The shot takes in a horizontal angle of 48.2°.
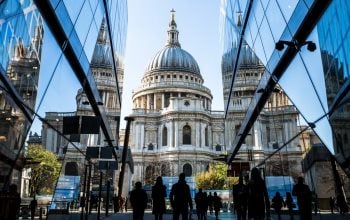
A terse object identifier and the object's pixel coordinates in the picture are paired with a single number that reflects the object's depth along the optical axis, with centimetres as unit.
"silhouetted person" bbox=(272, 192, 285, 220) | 1279
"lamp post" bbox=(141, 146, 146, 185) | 7100
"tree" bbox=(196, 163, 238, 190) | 5991
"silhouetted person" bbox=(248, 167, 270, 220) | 873
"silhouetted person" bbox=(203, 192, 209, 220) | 1562
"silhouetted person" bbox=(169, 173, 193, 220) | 994
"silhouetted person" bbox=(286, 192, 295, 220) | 1175
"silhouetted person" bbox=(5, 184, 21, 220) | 597
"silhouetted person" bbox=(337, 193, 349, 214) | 763
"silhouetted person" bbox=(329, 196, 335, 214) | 818
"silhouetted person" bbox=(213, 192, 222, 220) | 1886
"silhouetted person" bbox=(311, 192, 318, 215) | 940
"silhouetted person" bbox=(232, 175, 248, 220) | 1091
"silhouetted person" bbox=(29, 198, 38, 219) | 734
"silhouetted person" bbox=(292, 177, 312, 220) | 875
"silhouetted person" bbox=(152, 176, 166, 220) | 1040
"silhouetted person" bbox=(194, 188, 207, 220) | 1518
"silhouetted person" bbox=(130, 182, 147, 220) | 1056
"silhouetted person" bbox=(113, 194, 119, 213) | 2923
